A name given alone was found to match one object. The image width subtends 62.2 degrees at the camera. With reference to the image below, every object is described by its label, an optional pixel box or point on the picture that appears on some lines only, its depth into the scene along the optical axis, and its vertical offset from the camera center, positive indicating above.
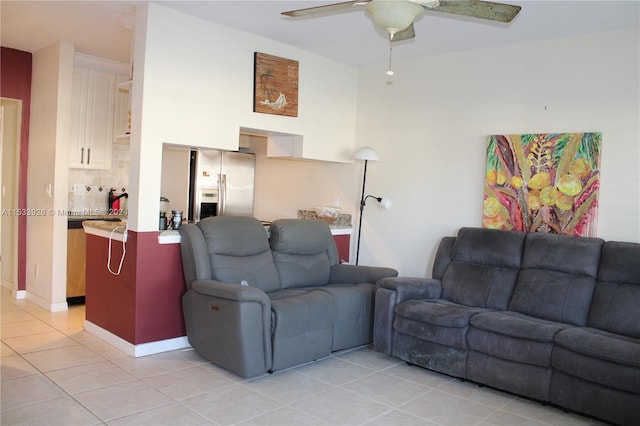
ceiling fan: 2.39 +0.85
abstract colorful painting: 4.00 +0.11
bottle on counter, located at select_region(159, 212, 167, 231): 4.11 -0.36
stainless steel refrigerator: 6.24 -0.06
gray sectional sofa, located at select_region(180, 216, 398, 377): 3.51 -0.83
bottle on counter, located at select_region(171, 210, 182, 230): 4.17 -0.34
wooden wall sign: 4.50 +0.84
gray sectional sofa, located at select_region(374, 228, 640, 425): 3.04 -0.83
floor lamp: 4.98 +0.10
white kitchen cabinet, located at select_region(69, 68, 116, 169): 5.51 +0.56
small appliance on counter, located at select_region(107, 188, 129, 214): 5.89 -0.35
